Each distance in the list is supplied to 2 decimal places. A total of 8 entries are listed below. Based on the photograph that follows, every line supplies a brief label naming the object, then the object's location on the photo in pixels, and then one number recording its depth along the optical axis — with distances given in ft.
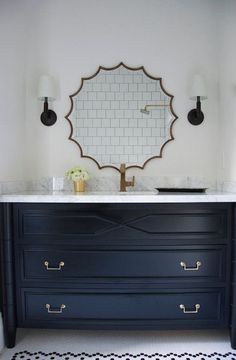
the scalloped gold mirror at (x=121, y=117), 6.48
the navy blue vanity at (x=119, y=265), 4.77
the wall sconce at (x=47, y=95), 6.06
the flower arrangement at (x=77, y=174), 5.84
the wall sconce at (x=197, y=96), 6.08
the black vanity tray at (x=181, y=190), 5.67
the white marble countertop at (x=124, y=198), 4.66
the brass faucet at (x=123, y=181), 5.90
